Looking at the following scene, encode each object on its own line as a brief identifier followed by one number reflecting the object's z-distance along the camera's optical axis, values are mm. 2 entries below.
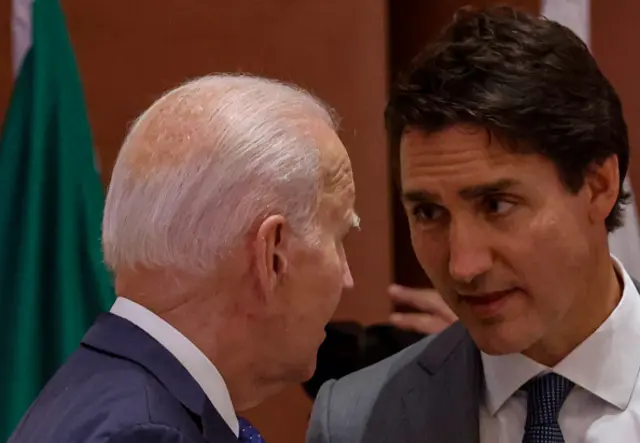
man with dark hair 2282
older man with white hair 2115
